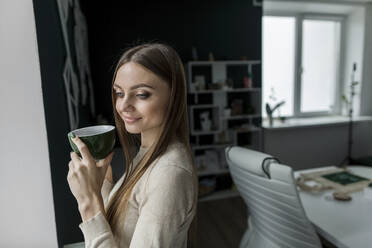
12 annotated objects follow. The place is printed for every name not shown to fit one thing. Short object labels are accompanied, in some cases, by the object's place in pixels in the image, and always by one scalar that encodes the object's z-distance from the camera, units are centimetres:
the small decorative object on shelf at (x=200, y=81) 297
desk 102
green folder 159
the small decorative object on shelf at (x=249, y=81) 306
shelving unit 299
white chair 97
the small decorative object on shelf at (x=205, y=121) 302
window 360
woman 50
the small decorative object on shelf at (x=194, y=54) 296
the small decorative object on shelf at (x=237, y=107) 317
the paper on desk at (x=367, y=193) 134
